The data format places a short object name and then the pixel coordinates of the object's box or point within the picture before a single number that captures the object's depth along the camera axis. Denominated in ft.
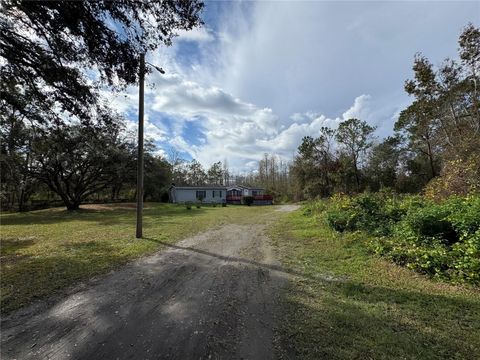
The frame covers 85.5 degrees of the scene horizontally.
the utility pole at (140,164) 28.04
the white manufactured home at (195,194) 124.06
